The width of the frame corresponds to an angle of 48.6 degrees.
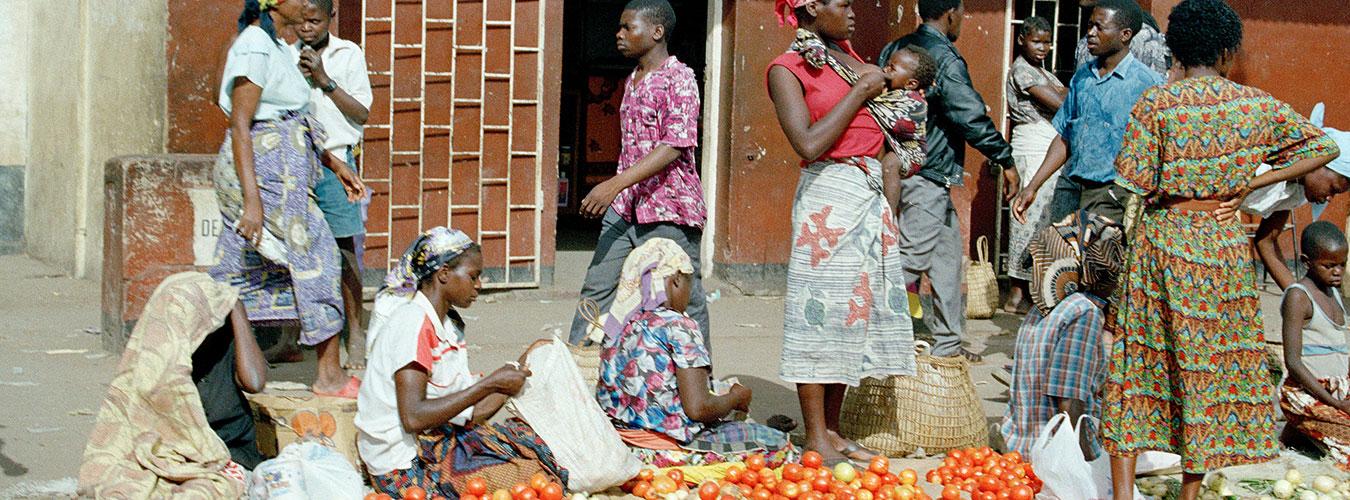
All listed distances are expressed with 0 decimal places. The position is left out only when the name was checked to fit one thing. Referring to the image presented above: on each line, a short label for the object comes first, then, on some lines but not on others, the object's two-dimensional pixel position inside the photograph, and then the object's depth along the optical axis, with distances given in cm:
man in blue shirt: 709
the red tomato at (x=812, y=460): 557
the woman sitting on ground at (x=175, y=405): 484
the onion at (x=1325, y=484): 565
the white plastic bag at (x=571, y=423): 526
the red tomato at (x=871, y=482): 540
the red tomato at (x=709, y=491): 523
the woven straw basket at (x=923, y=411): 604
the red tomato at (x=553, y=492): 508
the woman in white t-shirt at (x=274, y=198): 595
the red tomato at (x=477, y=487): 508
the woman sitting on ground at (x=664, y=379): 555
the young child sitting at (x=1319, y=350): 615
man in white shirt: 674
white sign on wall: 744
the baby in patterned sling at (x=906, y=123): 598
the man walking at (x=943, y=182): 764
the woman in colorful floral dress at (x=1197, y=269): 489
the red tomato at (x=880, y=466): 559
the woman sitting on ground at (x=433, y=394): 506
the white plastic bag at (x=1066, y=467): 518
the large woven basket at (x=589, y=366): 634
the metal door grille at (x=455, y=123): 913
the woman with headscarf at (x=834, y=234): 565
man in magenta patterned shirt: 639
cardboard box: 539
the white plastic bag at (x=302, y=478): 474
